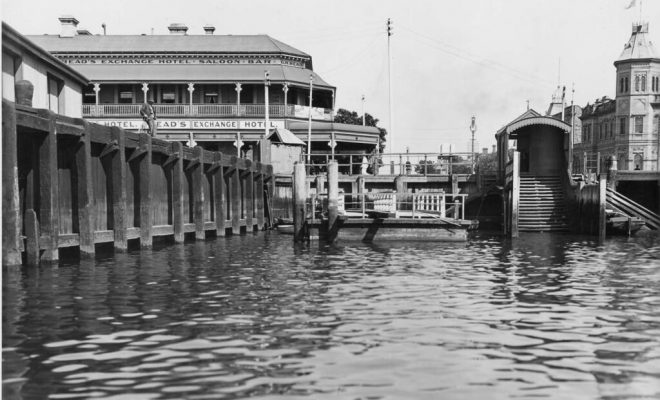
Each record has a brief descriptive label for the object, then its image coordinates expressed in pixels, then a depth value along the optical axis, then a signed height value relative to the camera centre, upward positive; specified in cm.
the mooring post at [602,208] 3173 -113
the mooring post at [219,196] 3039 -47
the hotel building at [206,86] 5525 +755
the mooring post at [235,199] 3247 -65
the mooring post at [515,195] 3041 -53
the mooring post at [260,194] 3734 -49
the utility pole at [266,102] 5125 +558
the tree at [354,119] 8319 +743
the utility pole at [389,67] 5147 +828
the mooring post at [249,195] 3497 -50
